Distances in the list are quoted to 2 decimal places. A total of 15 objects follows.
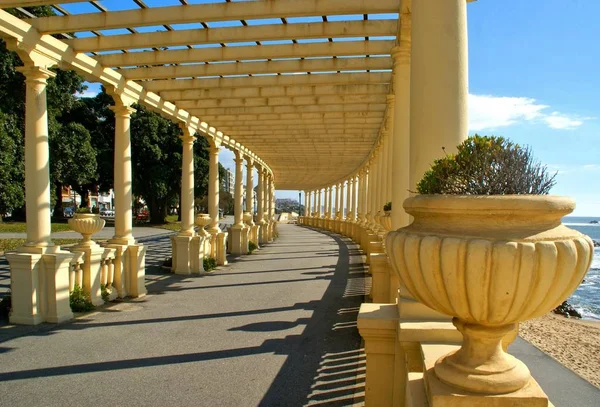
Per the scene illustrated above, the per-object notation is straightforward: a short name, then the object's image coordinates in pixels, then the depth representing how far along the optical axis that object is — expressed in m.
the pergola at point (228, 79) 3.71
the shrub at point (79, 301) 8.29
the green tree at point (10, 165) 17.19
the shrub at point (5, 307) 7.91
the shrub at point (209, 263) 14.09
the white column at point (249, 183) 21.95
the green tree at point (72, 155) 25.86
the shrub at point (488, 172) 2.35
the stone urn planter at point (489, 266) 2.02
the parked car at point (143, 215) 49.13
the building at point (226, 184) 99.72
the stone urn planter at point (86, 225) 8.71
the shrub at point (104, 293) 9.23
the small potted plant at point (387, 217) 9.45
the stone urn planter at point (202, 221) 14.12
